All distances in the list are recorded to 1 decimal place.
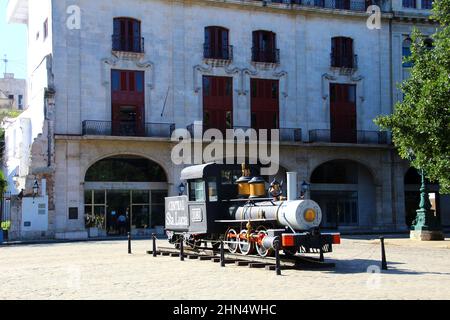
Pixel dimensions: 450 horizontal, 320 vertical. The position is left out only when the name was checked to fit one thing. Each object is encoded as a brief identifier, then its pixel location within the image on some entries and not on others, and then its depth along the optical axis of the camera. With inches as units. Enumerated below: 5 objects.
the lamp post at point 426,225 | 1197.1
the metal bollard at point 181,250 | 784.1
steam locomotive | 661.3
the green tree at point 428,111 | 1009.5
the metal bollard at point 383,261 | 642.2
